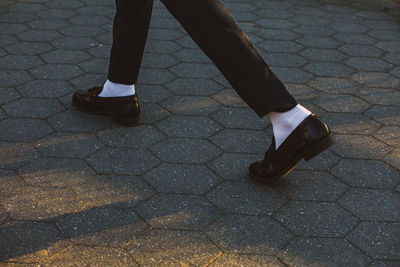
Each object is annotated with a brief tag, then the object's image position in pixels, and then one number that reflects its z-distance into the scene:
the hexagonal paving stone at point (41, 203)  2.53
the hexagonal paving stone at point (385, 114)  3.46
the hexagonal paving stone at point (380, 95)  3.71
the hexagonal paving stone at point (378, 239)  2.37
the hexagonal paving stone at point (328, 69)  4.12
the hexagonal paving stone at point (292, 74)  4.00
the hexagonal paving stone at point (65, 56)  4.14
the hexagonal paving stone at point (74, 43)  4.40
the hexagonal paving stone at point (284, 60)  4.25
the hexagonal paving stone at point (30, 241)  2.29
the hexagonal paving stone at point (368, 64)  4.22
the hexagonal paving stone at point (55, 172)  2.77
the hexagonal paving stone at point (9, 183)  2.68
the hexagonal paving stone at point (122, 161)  2.89
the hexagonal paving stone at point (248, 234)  2.38
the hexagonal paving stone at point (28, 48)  4.24
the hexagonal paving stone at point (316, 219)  2.49
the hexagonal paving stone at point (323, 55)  4.37
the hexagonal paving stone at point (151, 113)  3.40
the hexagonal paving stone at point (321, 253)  2.31
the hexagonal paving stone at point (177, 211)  2.51
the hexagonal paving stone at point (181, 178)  2.75
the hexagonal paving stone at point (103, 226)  2.39
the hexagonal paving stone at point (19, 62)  4.00
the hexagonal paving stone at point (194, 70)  4.01
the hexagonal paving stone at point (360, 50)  4.48
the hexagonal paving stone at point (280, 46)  4.51
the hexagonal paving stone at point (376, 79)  3.95
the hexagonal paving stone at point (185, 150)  3.00
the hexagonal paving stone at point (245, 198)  2.63
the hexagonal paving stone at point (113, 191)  2.64
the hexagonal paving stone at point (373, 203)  2.61
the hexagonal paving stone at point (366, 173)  2.85
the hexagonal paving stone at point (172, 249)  2.29
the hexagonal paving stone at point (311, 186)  2.74
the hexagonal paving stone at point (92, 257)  2.26
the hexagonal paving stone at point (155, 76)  3.89
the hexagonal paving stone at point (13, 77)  3.78
